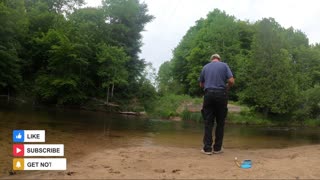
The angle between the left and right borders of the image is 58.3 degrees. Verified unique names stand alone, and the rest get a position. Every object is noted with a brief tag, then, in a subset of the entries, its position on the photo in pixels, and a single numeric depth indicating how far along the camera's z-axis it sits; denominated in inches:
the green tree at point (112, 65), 1316.2
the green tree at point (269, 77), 1197.2
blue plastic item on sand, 193.3
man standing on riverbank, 249.0
